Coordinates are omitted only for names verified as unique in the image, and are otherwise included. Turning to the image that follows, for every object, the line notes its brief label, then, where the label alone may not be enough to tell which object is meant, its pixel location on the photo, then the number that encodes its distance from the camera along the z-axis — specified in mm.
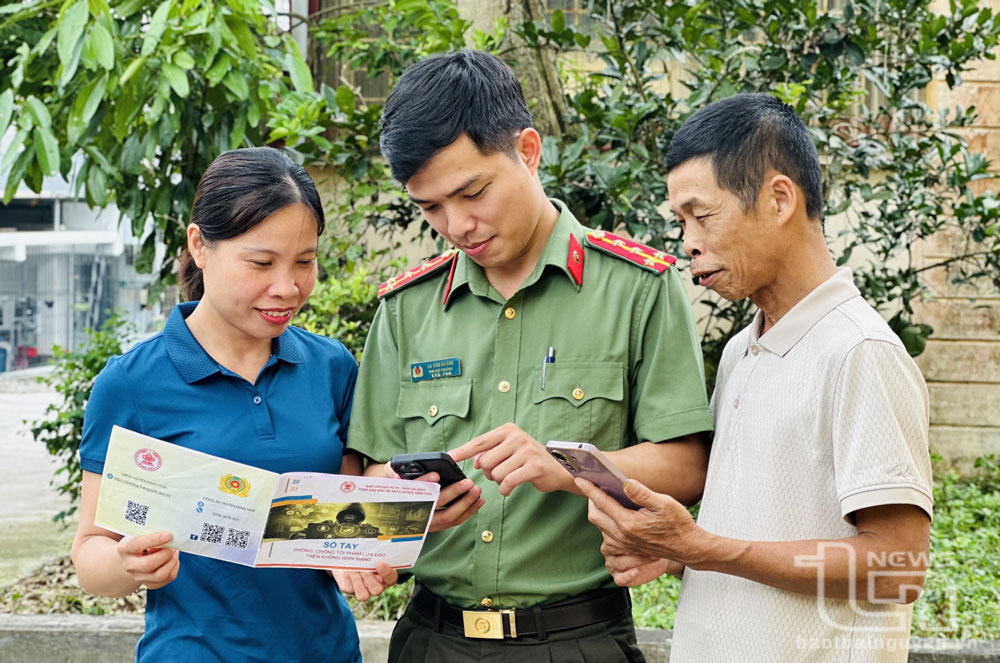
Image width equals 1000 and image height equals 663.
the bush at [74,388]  5125
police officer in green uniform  1919
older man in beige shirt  1583
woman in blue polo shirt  1961
